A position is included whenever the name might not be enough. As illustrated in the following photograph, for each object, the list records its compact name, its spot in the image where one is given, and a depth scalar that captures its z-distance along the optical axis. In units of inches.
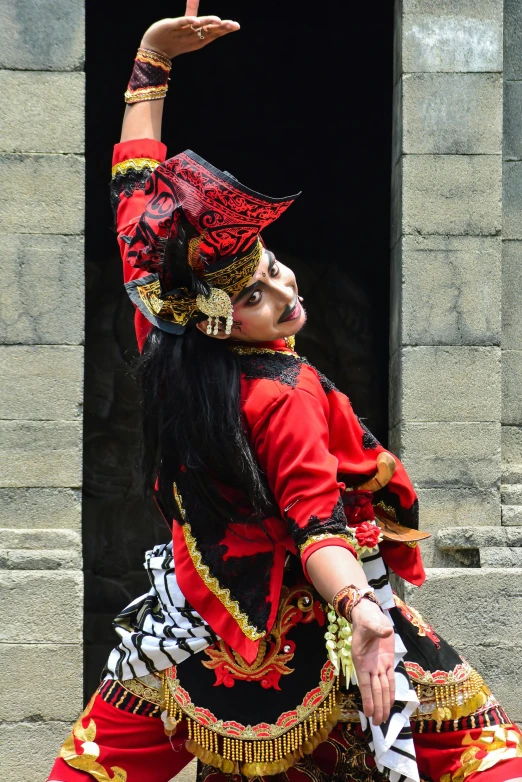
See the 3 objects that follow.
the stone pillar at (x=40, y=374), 382.3
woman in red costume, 227.3
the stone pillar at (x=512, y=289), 427.2
